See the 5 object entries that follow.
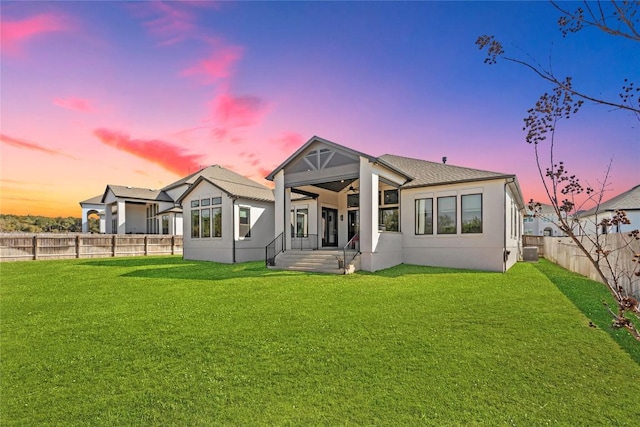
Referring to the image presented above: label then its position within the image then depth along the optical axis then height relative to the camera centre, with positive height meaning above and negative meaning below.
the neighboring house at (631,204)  23.48 +1.37
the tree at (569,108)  1.79 +0.71
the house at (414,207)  13.34 +0.69
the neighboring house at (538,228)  41.95 -0.87
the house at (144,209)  28.73 +1.30
